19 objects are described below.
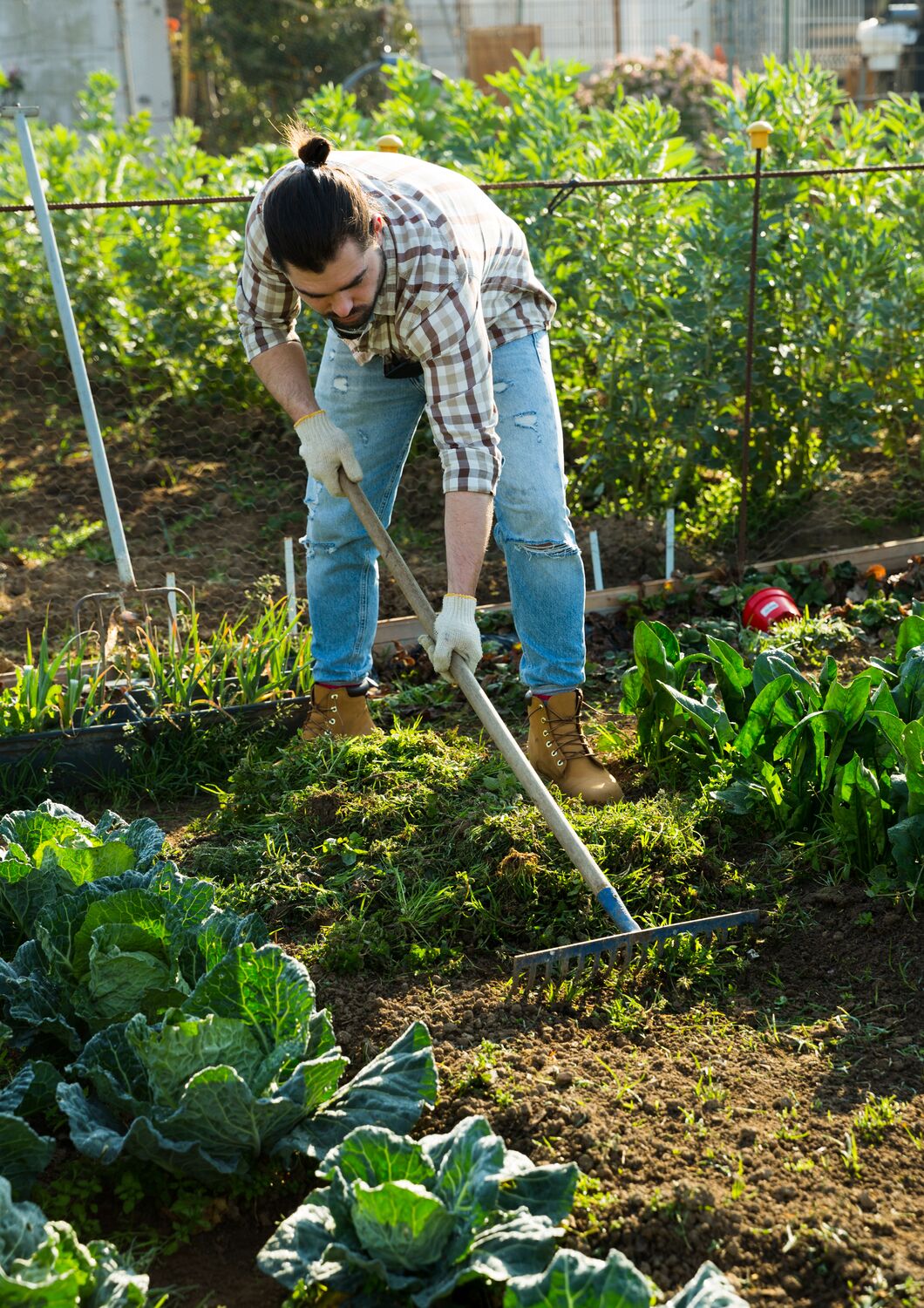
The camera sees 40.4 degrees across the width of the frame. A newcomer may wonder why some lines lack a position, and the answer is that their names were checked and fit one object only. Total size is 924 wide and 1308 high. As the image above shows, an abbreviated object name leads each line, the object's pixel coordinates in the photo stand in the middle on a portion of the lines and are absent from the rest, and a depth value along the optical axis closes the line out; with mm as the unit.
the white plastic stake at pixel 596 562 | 4537
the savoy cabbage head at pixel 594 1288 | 1502
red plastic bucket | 4199
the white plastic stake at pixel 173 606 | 3473
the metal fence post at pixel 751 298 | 4438
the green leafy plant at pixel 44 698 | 3326
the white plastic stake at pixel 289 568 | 4059
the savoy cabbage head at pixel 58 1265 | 1486
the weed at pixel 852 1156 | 1902
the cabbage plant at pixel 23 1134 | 1782
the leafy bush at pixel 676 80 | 13430
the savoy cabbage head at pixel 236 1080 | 1814
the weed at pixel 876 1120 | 1971
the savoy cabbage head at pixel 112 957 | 2078
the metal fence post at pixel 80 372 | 4337
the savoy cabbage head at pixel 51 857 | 2369
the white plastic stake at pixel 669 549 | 4652
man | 2457
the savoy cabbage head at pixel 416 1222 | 1591
